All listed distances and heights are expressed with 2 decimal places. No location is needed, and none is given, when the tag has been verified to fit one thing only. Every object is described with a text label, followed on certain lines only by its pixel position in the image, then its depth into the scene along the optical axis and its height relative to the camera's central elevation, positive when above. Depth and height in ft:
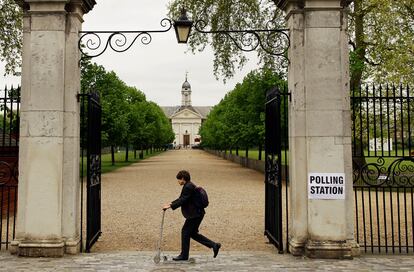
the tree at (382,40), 51.08 +15.39
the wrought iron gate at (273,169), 25.12 -1.27
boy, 22.24 -3.49
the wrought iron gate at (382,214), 25.26 -6.02
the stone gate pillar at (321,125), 23.84 +1.35
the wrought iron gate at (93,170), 25.22 -1.29
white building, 442.50 +24.88
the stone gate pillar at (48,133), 23.89 +0.88
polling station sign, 23.80 -2.02
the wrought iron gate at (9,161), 25.62 -1.10
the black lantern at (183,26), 25.73 +7.33
